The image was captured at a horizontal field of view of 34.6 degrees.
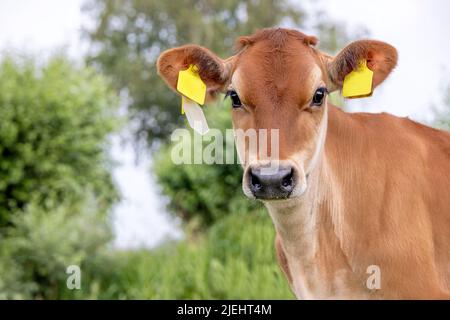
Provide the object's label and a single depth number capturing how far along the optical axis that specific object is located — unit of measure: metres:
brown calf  4.21
